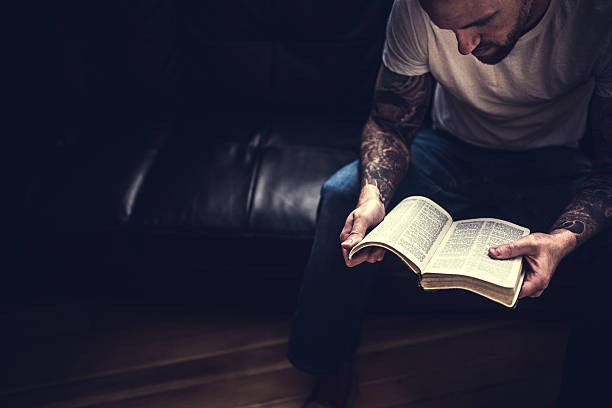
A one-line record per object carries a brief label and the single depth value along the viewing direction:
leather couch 1.21
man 0.86
